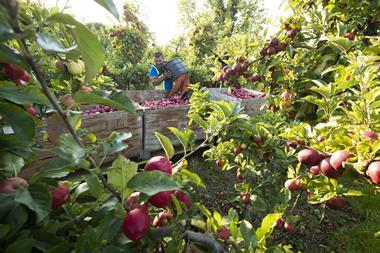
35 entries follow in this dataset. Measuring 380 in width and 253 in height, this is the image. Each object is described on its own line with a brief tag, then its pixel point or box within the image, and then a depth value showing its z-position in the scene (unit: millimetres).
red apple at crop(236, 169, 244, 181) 1714
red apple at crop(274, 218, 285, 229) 1474
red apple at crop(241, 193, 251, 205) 1704
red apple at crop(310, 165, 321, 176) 983
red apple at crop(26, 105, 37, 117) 653
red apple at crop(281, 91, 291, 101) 1688
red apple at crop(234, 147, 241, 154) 1546
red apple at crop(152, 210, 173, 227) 635
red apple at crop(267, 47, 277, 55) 1695
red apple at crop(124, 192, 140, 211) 560
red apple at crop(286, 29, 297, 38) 1687
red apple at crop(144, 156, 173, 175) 593
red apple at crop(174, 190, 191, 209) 643
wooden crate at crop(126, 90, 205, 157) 2842
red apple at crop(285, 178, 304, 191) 1233
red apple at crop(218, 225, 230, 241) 662
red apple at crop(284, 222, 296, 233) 1463
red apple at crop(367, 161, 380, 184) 651
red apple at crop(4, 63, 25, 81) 576
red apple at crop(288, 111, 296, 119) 1782
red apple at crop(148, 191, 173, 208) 562
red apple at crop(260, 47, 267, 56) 1726
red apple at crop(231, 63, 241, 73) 1839
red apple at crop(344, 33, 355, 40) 1508
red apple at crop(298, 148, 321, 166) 862
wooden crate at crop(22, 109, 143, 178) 2082
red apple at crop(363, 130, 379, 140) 709
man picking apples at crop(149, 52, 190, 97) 4508
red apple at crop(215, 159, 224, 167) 1781
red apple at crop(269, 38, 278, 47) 1690
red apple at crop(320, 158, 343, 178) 783
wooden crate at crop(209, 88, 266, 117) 3538
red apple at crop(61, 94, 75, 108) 599
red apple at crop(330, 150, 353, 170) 744
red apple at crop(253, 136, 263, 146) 1437
